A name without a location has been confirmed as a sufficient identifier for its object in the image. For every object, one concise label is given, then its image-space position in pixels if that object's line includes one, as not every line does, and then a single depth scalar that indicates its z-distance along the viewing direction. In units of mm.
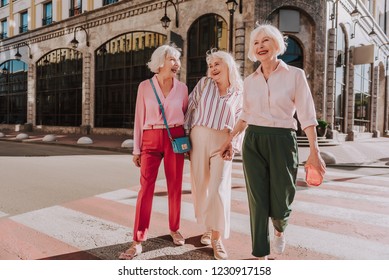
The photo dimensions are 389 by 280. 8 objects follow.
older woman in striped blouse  3166
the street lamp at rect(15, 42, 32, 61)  28422
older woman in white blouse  2654
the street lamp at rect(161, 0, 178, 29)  16000
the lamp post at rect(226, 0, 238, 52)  12031
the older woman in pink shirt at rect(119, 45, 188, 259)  3227
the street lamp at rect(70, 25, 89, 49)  23283
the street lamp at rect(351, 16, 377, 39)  19984
